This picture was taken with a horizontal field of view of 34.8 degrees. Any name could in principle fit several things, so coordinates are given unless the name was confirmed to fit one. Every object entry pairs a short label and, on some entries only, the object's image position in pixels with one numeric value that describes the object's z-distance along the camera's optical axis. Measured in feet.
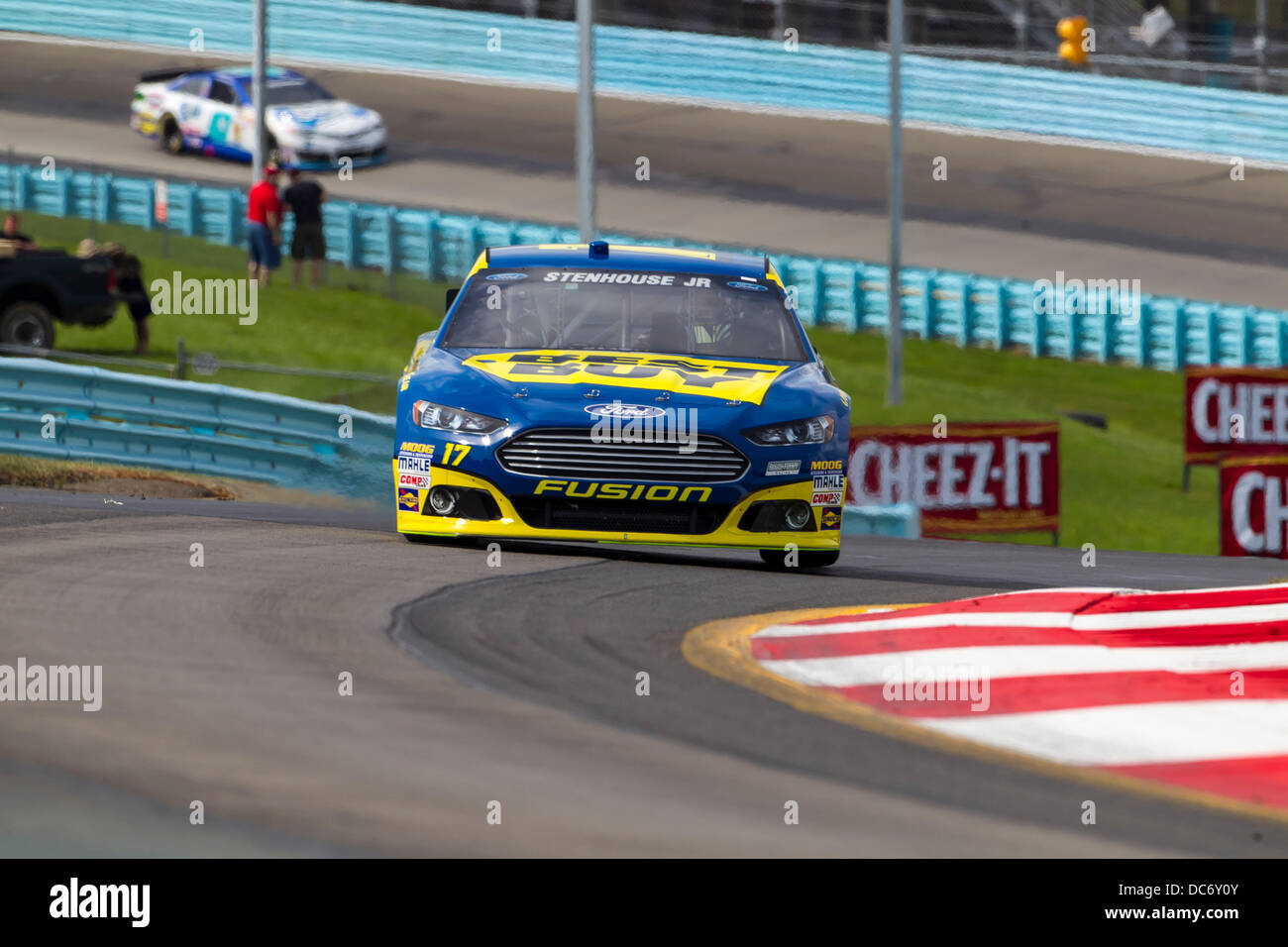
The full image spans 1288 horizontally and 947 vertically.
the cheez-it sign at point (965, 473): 63.67
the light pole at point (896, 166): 89.35
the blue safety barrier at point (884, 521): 55.01
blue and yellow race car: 32.73
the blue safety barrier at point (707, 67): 146.51
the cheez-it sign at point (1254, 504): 61.46
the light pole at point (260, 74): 96.84
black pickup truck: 68.54
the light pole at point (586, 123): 71.15
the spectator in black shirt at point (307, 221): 89.61
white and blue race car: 122.62
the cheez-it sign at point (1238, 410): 73.61
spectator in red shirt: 86.84
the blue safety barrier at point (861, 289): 101.19
